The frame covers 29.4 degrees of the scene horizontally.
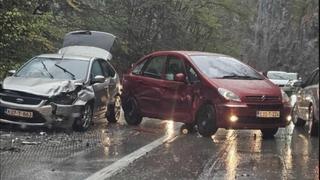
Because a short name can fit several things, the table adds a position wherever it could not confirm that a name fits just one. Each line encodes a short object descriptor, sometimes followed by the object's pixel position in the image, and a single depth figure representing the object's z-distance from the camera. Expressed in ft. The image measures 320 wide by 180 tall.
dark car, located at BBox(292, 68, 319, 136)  41.16
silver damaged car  37.58
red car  37.29
